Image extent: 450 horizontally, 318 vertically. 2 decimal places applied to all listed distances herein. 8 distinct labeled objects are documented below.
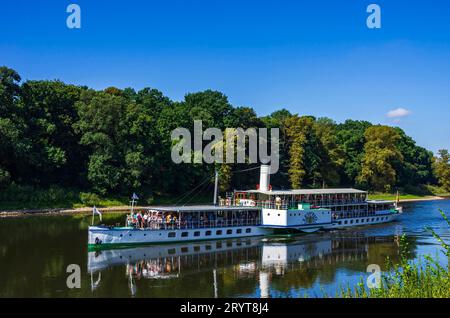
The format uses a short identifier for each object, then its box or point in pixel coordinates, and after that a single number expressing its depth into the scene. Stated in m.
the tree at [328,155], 120.94
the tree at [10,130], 73.69
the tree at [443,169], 143.38
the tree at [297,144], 109.62
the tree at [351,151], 128.50
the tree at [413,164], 137.62
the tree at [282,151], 112.19
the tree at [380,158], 121.81
